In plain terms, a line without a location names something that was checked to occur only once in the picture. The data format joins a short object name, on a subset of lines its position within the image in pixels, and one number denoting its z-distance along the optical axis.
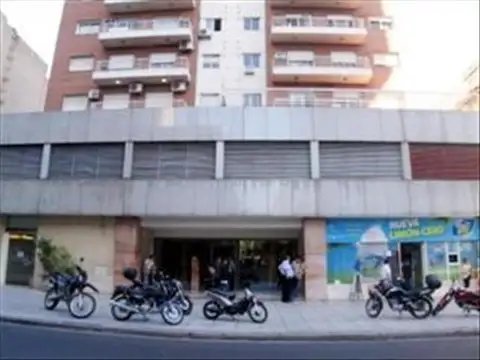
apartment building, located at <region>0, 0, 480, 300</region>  17.16
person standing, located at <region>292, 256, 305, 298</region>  16.58
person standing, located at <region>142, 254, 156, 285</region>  16.31
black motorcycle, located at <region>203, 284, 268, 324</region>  11.32
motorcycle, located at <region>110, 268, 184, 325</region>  11.20
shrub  17.81
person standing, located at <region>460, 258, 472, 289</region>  17.20
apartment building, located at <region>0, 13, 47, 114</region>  28.00
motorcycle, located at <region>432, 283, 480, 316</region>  10.72
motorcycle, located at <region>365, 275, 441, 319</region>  11.66
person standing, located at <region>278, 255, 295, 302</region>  15.88
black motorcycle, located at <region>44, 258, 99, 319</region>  11.75
